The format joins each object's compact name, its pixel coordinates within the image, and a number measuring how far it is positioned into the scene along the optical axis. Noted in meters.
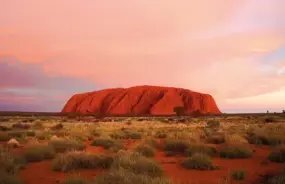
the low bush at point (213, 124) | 34.03
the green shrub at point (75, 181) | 7.05
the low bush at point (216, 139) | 17.45
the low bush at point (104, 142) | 16.33
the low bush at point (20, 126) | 31.32
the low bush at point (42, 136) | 20.08
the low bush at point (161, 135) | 21.66
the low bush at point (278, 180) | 7.07
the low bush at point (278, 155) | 11.76
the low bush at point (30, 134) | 22.09
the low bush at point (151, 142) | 16.28
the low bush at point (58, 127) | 30.54
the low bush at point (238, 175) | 8.77
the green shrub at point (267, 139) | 17.19
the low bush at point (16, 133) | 21.31
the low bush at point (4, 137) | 19.00
